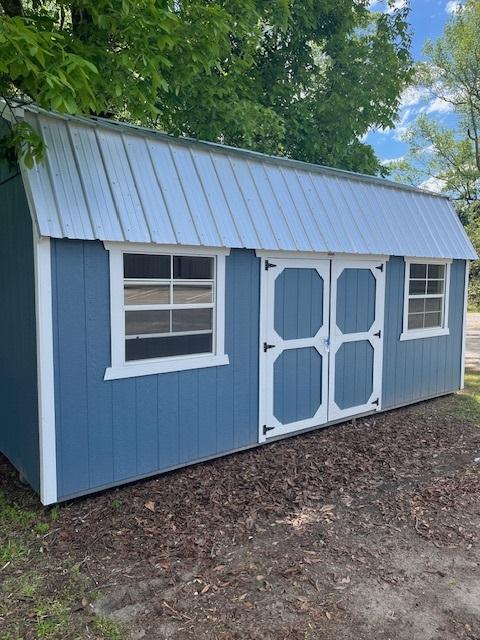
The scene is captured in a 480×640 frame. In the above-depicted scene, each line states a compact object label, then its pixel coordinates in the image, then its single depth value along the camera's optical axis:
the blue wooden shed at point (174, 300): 3.61
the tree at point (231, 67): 3.09
